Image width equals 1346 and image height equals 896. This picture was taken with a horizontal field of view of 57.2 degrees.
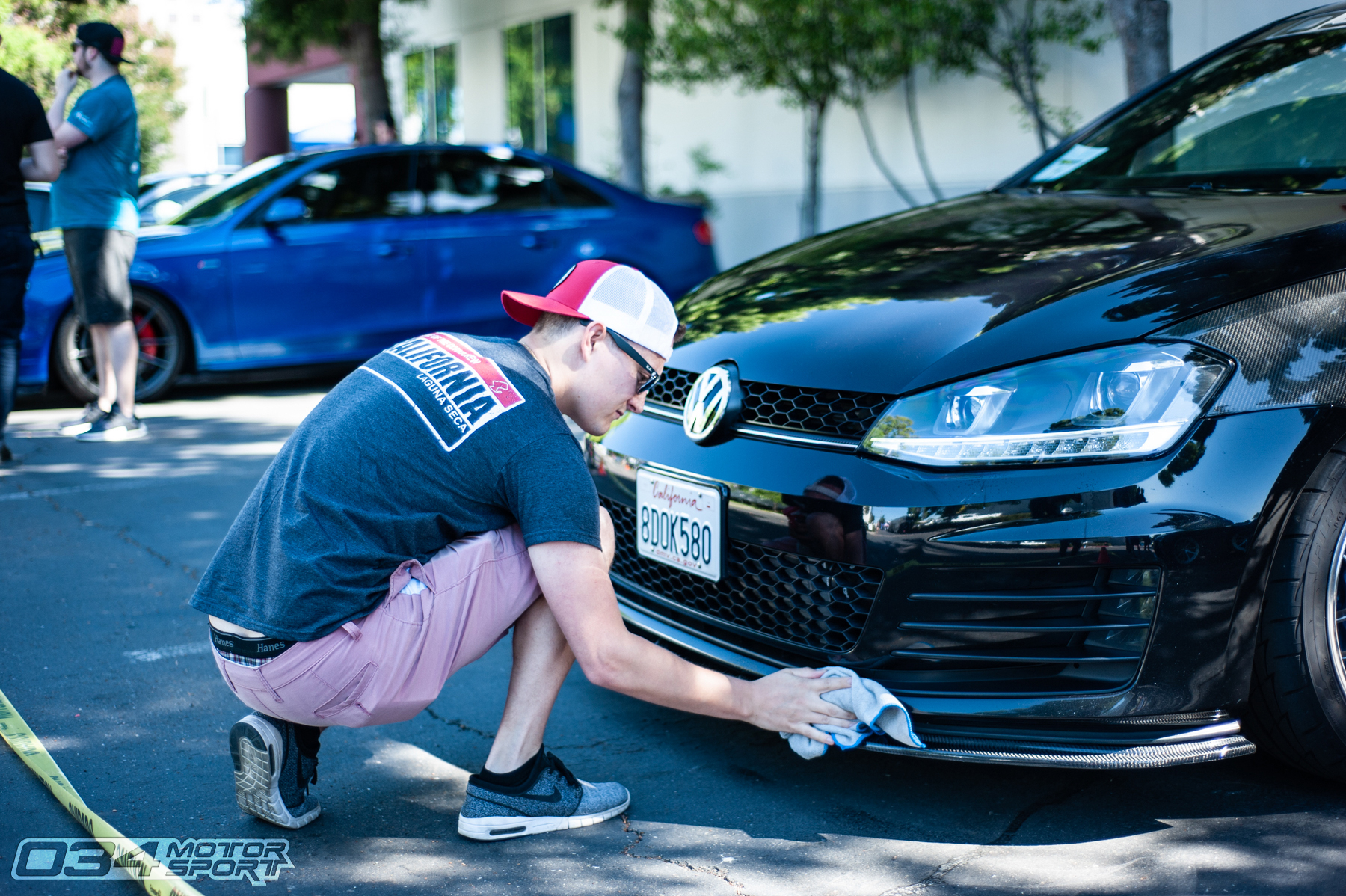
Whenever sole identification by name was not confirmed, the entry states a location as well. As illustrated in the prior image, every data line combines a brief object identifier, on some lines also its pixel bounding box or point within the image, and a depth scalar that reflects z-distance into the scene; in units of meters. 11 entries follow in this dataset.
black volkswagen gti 2.14
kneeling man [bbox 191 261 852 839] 2.08
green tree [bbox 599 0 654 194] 11.25
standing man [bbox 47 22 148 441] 5.70
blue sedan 6.64
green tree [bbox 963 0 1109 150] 8.23
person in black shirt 5.00
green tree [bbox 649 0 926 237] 8.95
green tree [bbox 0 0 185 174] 9.89
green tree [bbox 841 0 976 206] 8.16
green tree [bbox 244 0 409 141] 14.12
